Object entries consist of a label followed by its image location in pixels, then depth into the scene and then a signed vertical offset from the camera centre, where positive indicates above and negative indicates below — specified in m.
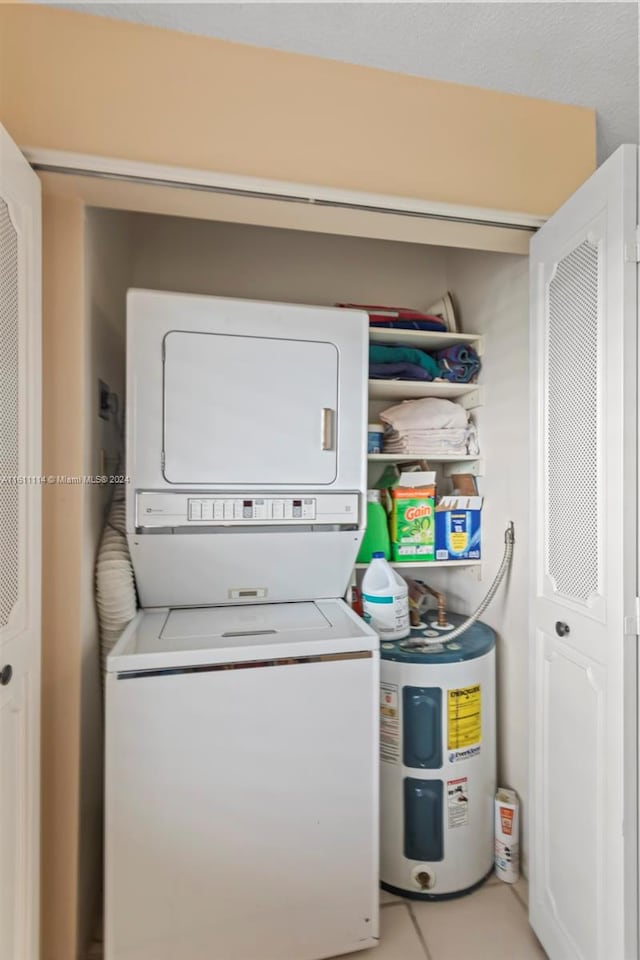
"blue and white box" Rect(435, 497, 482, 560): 2.16 -0.21
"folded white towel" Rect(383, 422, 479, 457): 2.16 +0.17
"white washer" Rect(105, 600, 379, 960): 1.37 -0.92
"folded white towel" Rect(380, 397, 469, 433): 2.17 +0.29
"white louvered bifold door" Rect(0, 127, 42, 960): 1.19 -0.19
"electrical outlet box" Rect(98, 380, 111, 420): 1.70 +0.29
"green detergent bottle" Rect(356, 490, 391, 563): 2.11 -0.23
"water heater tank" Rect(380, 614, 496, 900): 1.77 -1.08
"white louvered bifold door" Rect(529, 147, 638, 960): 1.19 -0.26
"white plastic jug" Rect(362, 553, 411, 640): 1.89 -0.47
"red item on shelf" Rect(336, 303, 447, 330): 2.12 +0.74
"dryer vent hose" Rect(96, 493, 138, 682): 1.63 -0.36
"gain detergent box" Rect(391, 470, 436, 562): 2.10 -0.18
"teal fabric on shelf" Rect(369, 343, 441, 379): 2.14 +0.55
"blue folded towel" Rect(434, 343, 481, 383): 2.19 +0.52
